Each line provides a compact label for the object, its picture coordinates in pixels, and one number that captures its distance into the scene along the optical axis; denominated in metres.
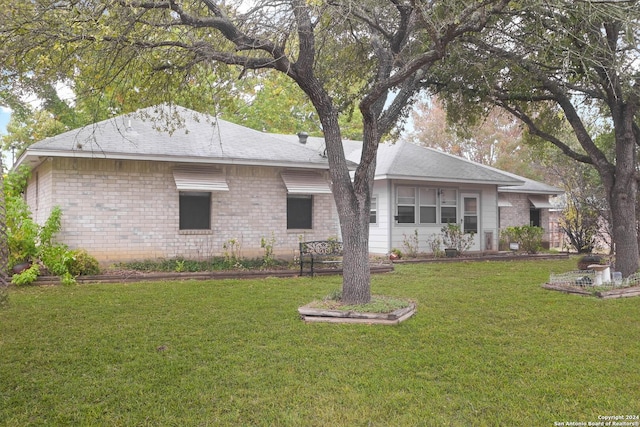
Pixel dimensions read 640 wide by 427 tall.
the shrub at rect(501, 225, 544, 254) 18.28
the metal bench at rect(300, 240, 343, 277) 11.67
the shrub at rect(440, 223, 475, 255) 16.78
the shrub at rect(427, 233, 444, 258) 16.53
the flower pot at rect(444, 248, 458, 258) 16.36
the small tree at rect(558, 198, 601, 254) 18.44
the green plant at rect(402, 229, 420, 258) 16.19
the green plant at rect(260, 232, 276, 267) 12.63
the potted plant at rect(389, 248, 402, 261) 15.52
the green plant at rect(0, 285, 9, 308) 6.80
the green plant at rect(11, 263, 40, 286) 9.35
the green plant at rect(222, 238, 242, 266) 12.52
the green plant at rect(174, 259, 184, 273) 11.27
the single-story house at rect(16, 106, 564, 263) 11.20
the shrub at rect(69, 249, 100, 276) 10.16
